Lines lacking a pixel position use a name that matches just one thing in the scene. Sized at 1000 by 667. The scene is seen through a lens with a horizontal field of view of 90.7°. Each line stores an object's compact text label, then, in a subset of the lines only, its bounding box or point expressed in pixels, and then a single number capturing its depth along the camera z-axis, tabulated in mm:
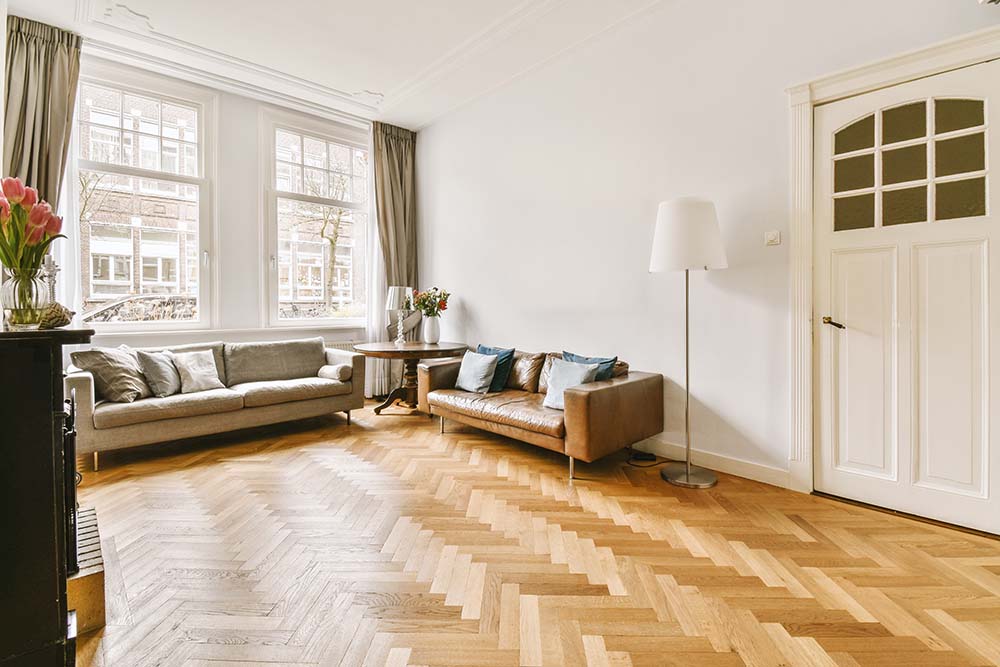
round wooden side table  4348
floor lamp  2867
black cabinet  1254
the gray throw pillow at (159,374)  3670
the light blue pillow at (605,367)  3379
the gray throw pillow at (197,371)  3832
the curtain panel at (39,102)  3549
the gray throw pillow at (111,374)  3432
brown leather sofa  2990
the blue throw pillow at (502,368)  4113
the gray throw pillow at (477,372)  4008
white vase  5012
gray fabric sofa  3221
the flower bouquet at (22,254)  1379
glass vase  1378
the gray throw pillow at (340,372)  4406
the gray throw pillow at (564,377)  3332
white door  2305
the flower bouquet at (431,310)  5020
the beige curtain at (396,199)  5570
